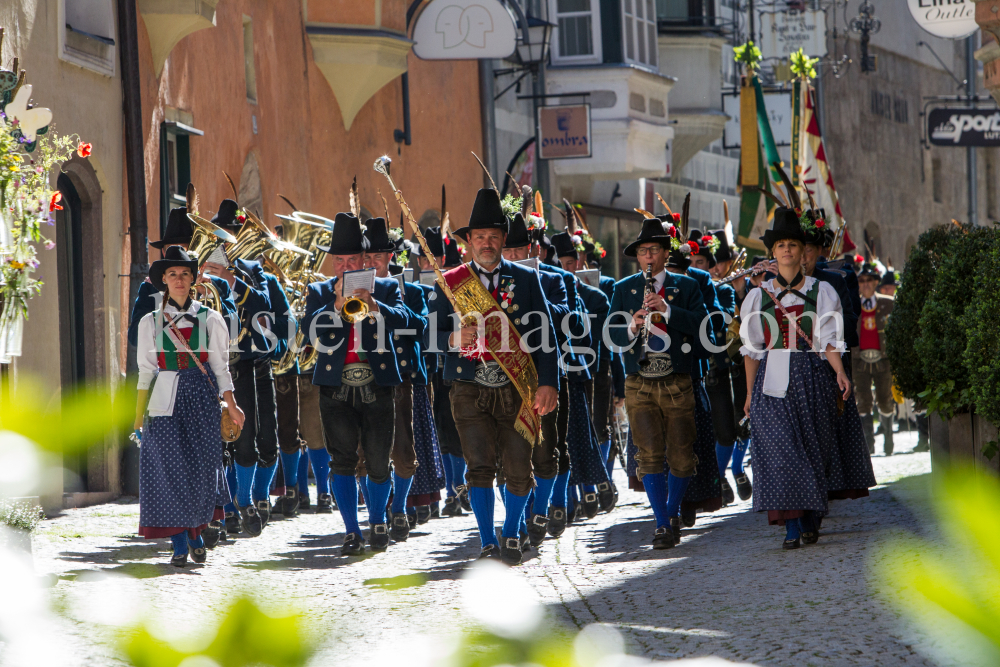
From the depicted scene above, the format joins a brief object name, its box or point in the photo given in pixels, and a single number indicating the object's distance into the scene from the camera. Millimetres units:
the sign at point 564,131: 50250
